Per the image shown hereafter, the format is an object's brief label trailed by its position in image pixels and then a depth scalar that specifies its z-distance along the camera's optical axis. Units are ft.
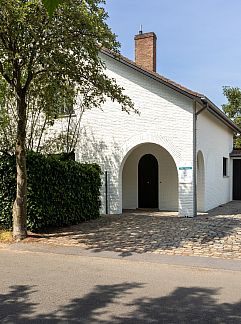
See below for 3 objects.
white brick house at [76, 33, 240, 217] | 45.47
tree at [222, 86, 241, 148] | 101.60
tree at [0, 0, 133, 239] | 26.35
